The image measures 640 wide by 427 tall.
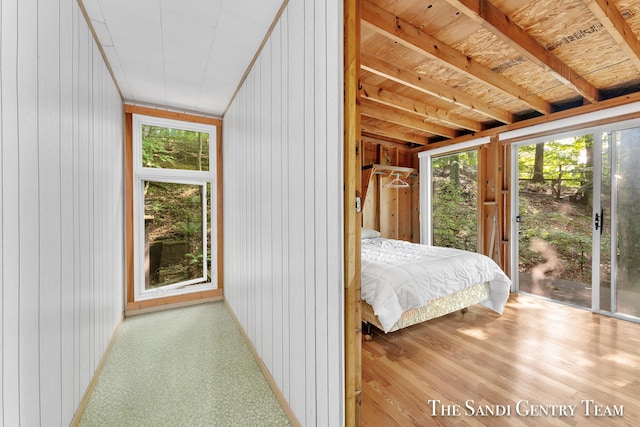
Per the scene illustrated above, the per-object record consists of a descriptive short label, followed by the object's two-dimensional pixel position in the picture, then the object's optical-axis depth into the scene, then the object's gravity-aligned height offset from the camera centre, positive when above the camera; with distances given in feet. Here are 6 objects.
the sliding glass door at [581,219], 9.53 -0.33
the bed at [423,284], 7.47 -2.32
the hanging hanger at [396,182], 15.65 +2.00
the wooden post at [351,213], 3.56 -0.01
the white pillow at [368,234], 13.93 -1.18
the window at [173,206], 10.38 +0.29
